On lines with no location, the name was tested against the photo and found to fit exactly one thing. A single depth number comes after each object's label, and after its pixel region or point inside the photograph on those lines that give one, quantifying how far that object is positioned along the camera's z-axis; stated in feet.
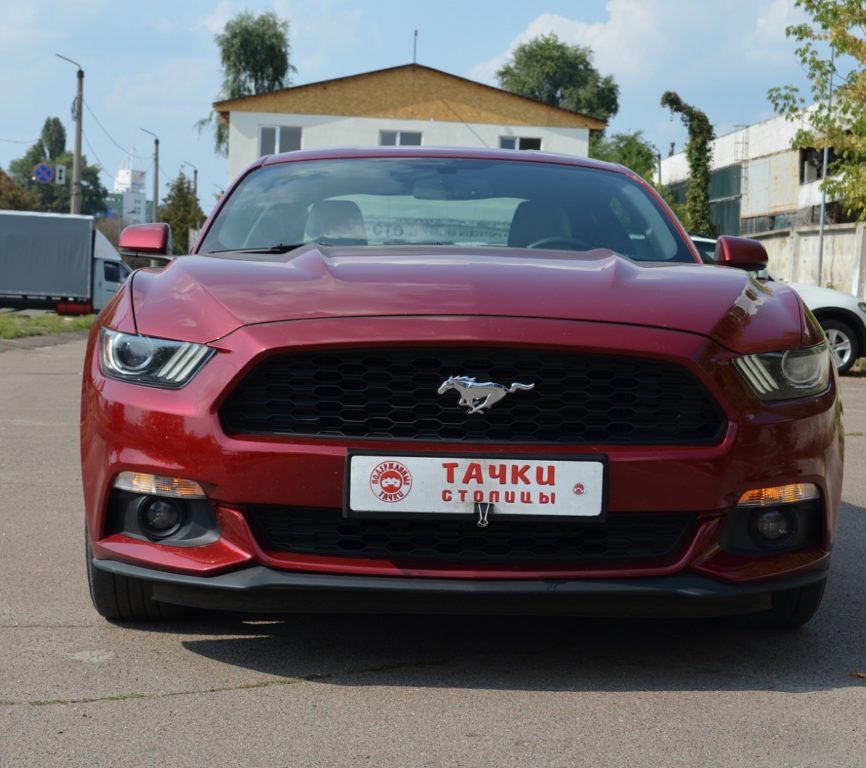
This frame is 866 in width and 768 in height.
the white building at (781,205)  103.50
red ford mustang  10.74
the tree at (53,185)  484.74
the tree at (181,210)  229.86
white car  53.42
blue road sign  176.24
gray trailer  110.52
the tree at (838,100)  64.64
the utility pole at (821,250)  95.89
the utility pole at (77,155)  123.24
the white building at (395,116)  145.59
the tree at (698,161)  143.74
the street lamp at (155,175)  183.70
